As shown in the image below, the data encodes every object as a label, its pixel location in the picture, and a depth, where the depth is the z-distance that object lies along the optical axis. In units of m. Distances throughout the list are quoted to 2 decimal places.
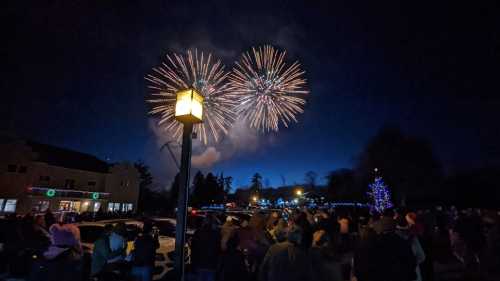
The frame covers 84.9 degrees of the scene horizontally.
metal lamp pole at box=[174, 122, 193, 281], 4.49
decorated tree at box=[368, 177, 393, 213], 30.16
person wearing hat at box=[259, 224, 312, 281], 3.24
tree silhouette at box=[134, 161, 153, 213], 51.03
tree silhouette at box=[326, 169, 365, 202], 46.94
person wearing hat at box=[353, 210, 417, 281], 3.90
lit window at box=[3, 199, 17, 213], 26.47
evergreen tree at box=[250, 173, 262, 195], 130.15
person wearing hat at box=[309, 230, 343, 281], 3.24
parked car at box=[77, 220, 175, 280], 8.71
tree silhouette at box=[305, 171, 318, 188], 100.69
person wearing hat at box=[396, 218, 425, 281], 4.82
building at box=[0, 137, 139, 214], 27.59
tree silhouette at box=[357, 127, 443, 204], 34.34
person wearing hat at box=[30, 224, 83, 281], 4.20
